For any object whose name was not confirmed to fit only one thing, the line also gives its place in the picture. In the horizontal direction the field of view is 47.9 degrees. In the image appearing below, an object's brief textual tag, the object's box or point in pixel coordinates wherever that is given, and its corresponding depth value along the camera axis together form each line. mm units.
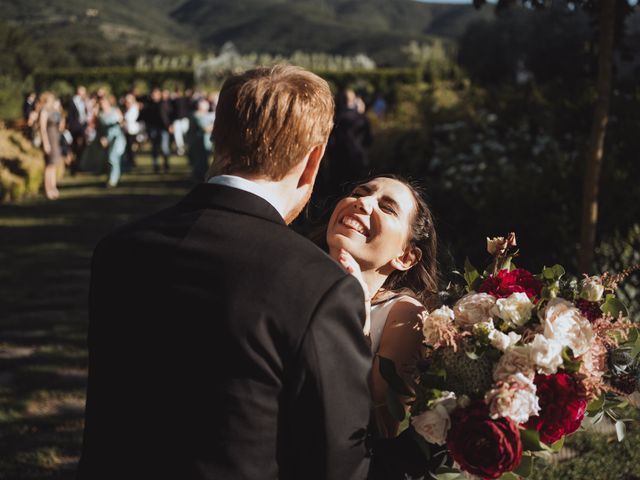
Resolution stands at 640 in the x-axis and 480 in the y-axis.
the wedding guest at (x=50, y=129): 12828
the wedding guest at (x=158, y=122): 16062
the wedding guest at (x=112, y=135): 13984
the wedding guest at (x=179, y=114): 17281
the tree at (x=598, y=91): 5180
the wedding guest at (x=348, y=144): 9953
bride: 2129
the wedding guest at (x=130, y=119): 15680
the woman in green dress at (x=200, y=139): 13508
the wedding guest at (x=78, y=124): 16062
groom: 1508
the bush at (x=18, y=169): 12814
